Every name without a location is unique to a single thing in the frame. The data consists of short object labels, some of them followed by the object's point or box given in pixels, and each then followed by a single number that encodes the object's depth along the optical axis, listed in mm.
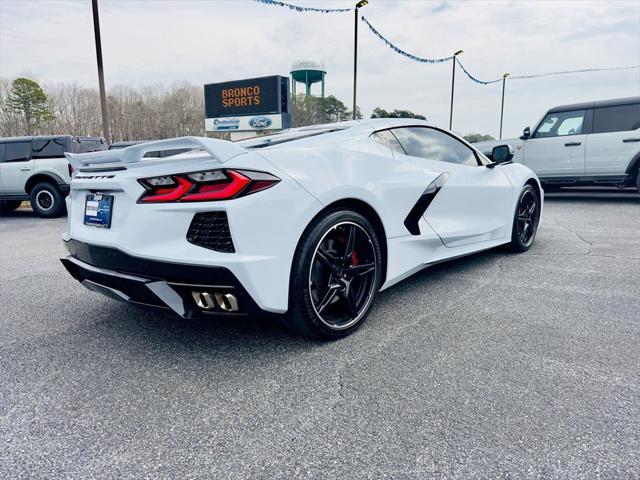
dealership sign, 21359
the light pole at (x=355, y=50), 19969
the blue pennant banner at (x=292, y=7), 15042
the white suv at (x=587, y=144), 8805
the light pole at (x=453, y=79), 28062
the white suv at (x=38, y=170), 9461
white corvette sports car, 2209
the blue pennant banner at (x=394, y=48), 20686
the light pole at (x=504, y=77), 31769
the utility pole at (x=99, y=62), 14250
